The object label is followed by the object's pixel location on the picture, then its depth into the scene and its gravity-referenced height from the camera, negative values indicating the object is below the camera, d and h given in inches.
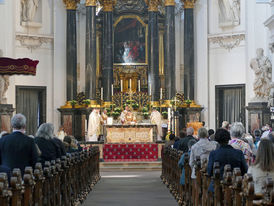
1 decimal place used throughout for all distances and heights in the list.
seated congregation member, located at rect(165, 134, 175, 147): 700.0 -30.2
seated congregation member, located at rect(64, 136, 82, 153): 542.6 -25.8
